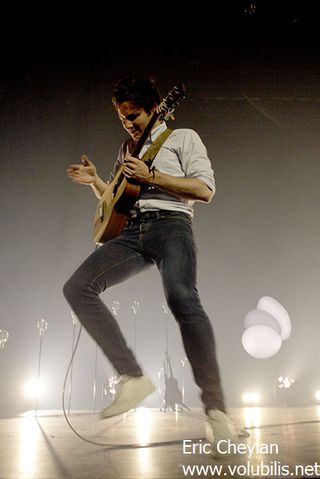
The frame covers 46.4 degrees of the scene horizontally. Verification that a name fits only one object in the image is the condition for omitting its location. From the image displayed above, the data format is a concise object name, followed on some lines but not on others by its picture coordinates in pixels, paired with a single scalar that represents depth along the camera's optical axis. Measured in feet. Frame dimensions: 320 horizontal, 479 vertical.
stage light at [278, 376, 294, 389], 23.63
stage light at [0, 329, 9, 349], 17.20
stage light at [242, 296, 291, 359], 21.62
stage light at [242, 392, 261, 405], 22.74
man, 4.64
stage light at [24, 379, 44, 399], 20.13
